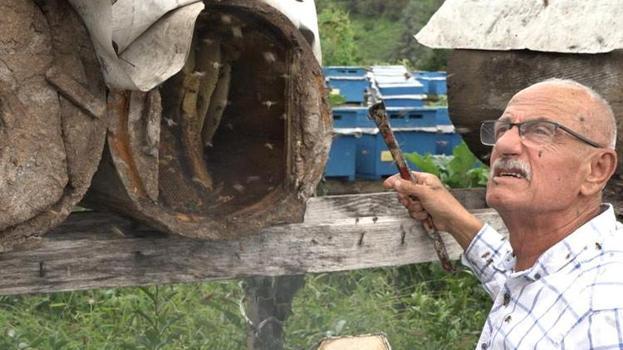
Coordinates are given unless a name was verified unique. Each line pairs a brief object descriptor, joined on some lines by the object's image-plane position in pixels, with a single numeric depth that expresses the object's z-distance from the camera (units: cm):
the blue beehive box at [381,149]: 928
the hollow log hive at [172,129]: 294
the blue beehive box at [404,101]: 992
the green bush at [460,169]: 690
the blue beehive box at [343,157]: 921
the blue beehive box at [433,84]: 1135
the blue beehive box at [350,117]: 926
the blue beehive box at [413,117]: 947
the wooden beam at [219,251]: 324
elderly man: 253
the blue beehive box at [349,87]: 988
